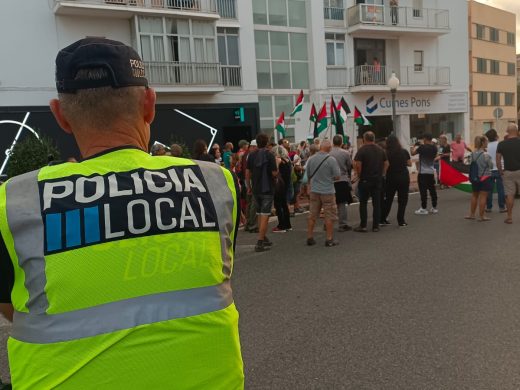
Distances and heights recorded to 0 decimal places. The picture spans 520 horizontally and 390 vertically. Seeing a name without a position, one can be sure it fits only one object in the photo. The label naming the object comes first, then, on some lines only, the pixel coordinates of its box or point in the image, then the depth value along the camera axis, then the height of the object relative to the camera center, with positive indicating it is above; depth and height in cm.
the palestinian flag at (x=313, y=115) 1727 +55
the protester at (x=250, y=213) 974 -160
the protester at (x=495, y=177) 1057 -127
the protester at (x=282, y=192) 930 -113
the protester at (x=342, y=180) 930 -98
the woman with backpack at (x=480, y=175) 930 -105
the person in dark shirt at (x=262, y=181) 788 -78
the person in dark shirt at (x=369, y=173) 903 -85
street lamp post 1638 +143
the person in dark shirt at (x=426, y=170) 1070 -103
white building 1836 +364
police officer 112 -28
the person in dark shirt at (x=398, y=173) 962 -94
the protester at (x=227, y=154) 1355 -52
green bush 1427 -21
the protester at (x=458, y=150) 1458 -84
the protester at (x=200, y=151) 860 -24
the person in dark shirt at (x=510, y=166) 905 -89
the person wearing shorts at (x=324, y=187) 804 -96
